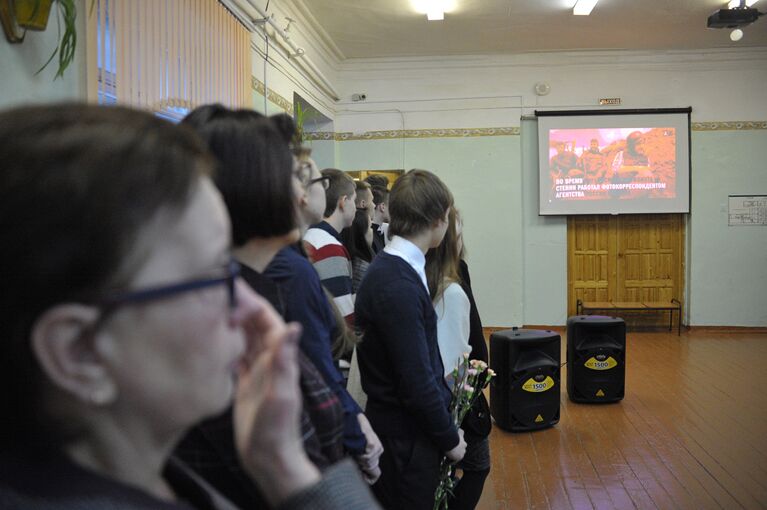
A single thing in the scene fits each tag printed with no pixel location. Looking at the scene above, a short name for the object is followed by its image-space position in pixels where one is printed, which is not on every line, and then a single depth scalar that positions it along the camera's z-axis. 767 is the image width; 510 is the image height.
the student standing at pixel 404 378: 2.05
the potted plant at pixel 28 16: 2.50
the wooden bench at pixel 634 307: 9.18
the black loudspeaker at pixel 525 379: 4.74
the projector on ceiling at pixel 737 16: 6.68
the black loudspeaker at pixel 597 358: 5.45
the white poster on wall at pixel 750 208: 9.16
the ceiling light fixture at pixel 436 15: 7.30
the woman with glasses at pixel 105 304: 0.54
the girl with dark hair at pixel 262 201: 1.14
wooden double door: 9.38
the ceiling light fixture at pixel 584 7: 7.08
